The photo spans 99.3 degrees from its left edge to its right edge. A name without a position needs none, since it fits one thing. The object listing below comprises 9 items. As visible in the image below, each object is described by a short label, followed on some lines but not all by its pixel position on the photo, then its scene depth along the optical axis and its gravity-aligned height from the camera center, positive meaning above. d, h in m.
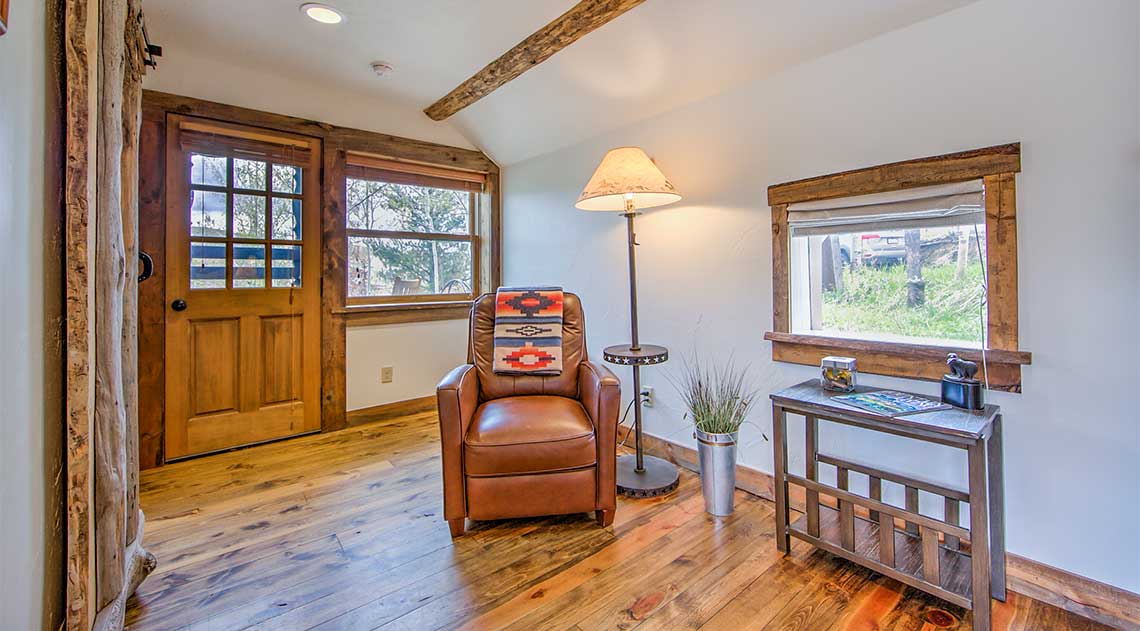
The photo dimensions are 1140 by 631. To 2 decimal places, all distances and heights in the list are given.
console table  1.37 -0.64
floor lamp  2.23 +0.58
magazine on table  1.55 -0.29
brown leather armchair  1.90 -0.54
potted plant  2.10 -0.48
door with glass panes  2.70 +0.21
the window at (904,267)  1.64 +0.20
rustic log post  1.11 +0.03
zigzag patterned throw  2.40 -0.06
